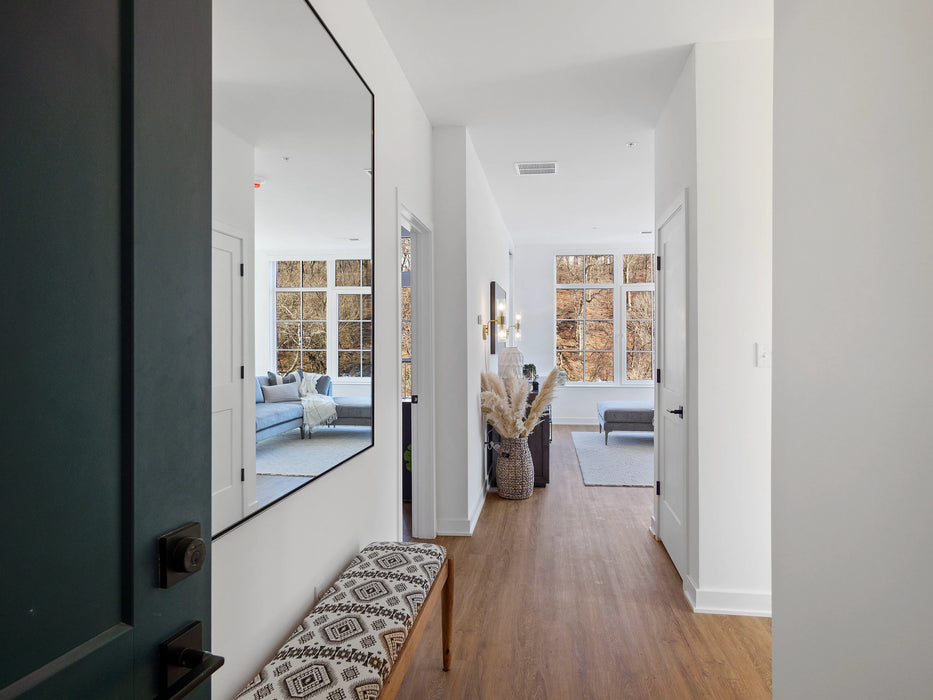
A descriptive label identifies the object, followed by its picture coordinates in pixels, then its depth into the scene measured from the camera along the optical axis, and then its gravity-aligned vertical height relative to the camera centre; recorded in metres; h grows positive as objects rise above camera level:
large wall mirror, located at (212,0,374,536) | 1.34 +0.28
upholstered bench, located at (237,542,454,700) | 1.32 -0.78
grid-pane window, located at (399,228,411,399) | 5.70 +0.31
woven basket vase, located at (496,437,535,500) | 4.65 -1.03
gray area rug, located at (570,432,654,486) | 5.34 -1.24
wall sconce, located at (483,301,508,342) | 5.25 +0.23
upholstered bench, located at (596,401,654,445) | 6.83 -0.87
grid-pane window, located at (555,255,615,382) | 8.78 +0.48
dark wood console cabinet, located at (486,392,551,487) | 5.04 -0.91
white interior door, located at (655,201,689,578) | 2.98 -0.24
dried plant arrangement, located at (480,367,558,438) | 4.43 -0.46
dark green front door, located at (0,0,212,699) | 0.56 +0.02
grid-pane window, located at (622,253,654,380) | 8.62 +0.53
